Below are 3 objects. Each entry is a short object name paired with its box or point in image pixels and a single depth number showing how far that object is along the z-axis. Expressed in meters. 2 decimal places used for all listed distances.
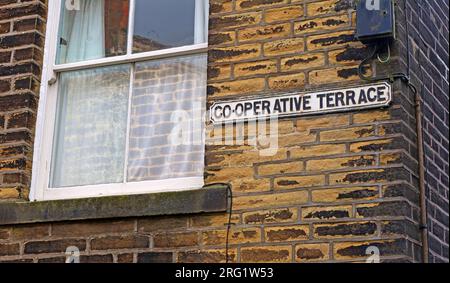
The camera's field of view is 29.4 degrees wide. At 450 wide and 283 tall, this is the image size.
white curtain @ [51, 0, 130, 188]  5.80
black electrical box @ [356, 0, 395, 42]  5.00
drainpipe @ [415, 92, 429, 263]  4.99
